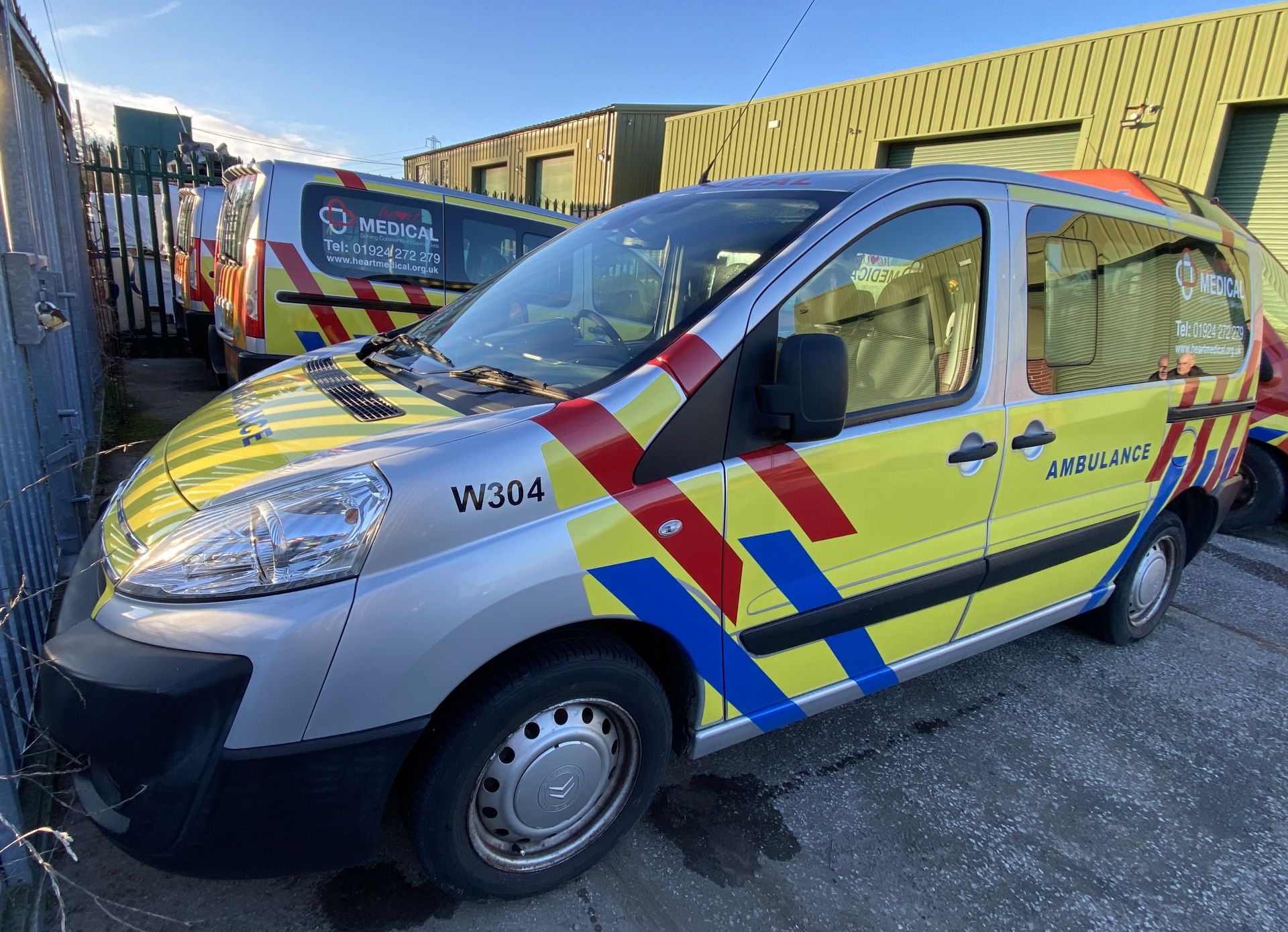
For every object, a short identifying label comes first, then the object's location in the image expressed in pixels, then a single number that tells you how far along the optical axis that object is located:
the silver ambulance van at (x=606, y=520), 1.49
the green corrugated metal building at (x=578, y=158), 19.69
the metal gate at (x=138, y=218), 8.92
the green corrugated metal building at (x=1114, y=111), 8.70
